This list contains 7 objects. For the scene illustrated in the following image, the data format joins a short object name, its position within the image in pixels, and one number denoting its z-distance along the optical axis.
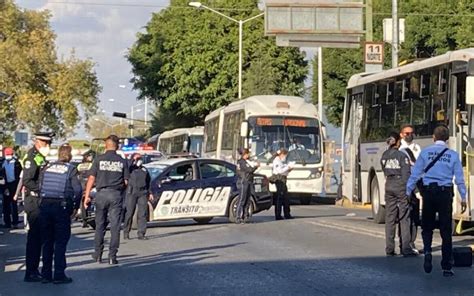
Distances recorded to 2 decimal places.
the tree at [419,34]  52.62
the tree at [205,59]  63.31
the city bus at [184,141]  52.17
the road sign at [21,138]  47.00
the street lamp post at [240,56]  54.38
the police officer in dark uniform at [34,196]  13.72
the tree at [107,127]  137.00
